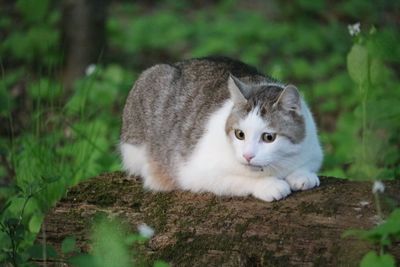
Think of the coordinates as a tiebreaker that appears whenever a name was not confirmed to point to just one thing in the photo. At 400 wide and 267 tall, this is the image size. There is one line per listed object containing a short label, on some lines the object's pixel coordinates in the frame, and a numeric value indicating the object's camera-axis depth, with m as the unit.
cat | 7.06
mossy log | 6.29
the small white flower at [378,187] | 5.70
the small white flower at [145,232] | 5.75
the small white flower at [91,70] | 11.29
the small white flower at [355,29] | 7.81
